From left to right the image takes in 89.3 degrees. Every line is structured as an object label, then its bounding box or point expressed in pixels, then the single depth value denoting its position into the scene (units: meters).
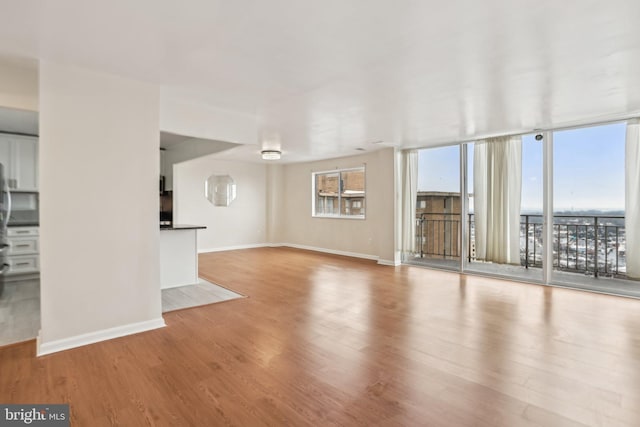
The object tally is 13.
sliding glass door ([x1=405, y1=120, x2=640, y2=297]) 4.46
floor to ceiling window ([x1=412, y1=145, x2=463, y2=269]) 6.16
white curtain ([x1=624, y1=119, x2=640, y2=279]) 4.08
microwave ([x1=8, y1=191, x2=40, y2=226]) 5.21
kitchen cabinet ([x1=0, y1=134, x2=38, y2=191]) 4.89
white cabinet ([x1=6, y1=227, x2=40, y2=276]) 4.86
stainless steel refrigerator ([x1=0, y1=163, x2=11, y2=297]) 4.50
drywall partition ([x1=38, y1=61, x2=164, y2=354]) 2.65
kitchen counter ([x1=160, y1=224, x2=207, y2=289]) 4.73
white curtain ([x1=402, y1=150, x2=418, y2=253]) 6.53
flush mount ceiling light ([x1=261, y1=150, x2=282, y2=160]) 6.57
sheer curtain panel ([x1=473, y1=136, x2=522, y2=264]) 5.12
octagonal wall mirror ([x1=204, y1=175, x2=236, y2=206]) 8.24
